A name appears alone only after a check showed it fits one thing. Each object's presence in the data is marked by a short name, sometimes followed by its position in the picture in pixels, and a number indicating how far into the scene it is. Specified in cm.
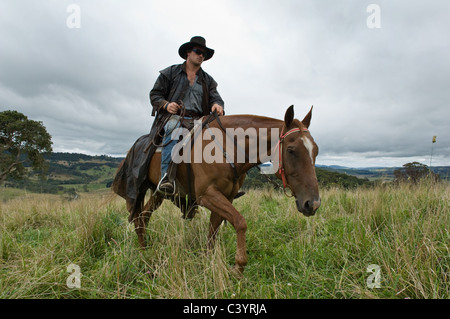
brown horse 256
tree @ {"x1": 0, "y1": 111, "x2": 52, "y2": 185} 2338
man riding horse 395
